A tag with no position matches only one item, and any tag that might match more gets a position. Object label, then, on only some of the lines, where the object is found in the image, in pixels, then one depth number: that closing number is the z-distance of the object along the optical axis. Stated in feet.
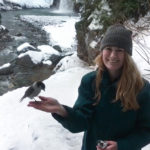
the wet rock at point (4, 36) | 32.95
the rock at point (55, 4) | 59.34
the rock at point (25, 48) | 29.28
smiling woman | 4.17
